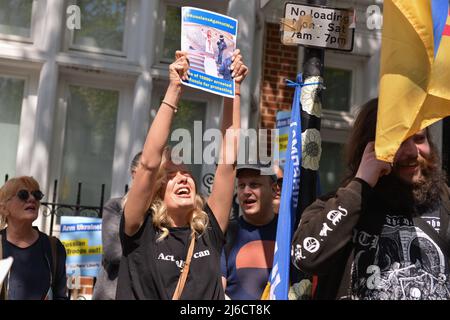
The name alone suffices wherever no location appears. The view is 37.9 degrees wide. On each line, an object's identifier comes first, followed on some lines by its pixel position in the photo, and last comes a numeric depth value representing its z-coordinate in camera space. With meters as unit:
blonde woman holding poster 3.23
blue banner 3.73
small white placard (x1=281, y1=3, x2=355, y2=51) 3.90
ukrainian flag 2.78
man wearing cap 4.30
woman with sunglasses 4.87
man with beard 2.65
